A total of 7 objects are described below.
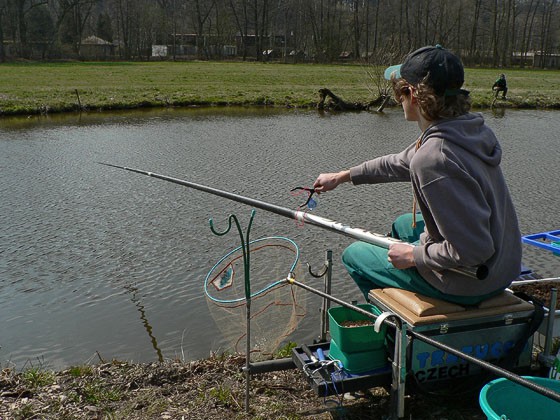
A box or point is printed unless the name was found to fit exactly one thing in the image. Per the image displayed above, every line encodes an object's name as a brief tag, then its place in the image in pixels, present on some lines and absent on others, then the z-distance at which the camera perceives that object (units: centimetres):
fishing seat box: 267
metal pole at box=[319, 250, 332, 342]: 332
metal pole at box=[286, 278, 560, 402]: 187
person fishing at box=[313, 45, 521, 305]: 245
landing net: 385
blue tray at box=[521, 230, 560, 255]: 391
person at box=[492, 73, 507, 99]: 2639
